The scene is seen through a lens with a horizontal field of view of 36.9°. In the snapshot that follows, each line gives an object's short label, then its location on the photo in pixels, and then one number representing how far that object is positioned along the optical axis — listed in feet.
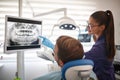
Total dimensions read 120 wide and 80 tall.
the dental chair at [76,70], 3.04
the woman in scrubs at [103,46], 4.45
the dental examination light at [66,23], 4.91
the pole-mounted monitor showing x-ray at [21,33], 4.94
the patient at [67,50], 3.21
